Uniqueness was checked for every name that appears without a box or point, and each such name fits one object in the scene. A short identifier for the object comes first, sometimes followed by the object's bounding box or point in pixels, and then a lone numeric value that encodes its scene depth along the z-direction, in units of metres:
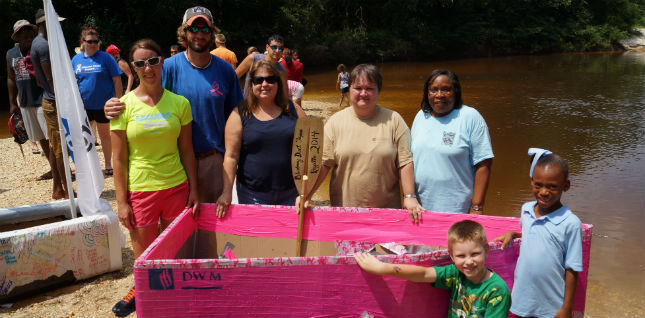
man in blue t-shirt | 3.30
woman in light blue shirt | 2.98
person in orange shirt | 6.35
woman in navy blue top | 3.06
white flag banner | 3.50
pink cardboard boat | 2.37
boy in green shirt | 2.26
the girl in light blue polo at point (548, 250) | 2.31
